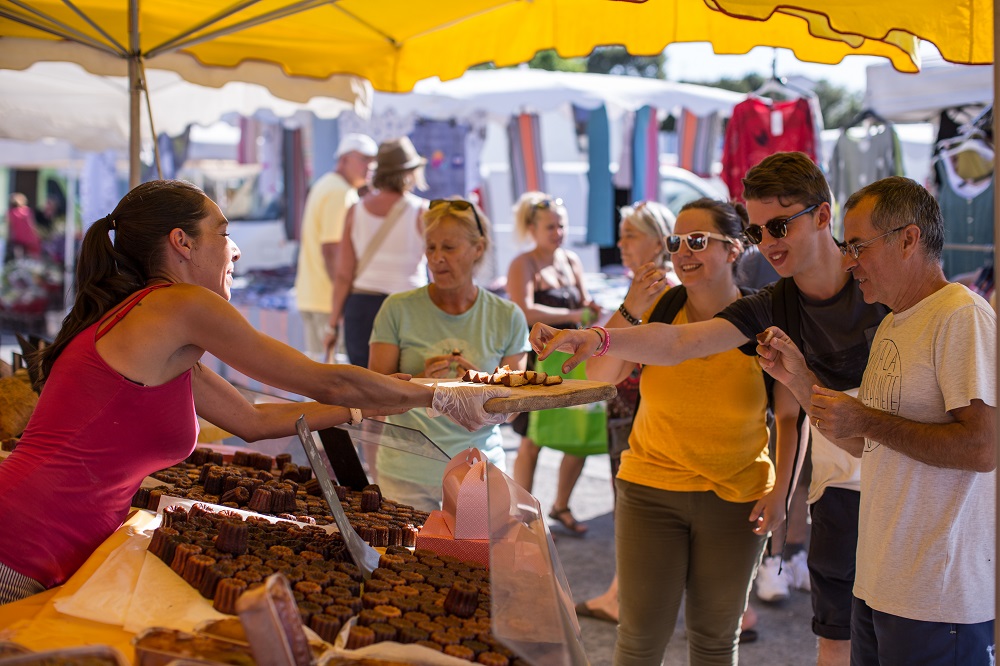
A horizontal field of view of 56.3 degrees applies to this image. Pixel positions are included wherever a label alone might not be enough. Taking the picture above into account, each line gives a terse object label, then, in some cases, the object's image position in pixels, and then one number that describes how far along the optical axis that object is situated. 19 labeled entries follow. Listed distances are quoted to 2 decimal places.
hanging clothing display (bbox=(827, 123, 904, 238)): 6.68
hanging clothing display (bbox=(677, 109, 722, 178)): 10.28
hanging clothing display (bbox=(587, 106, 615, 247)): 8.67
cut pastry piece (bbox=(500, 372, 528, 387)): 2.55
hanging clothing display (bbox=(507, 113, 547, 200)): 9.34
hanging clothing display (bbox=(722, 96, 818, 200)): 6.40
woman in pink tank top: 1.97
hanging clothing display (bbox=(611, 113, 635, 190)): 9.06
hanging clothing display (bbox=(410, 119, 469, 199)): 8.61
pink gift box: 2.25
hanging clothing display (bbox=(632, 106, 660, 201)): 8.99
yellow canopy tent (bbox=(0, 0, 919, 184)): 3.77
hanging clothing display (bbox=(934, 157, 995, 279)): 6.15
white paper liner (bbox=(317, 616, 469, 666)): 1.64
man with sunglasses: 2.57
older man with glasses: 2.02
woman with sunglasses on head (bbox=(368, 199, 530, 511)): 3.26
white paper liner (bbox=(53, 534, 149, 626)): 1.83
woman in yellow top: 2.81
